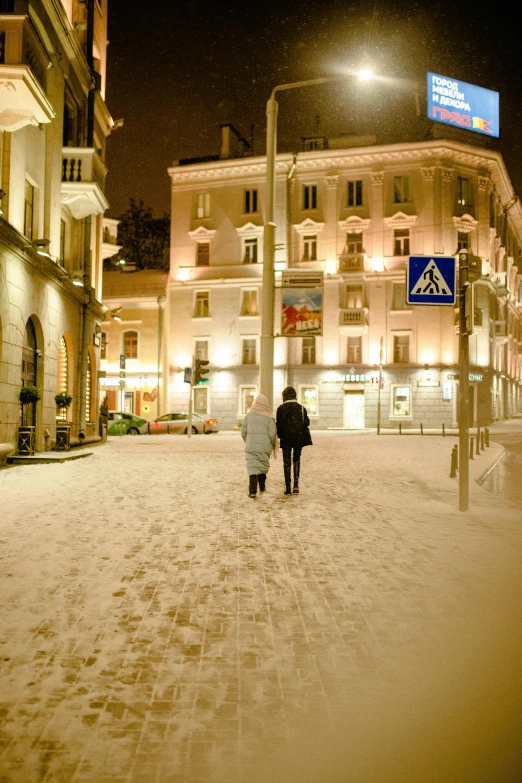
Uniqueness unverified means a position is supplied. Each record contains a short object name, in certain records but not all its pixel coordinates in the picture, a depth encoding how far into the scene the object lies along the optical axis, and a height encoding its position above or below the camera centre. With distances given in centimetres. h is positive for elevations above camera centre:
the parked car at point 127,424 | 3775 -41
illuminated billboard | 3872 +1746
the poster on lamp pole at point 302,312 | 1600 +237
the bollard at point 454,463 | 1437 -87
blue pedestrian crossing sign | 1005 +196
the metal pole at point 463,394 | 980 +35
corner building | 4434 +962
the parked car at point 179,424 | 3844 -40
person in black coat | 1173 -18
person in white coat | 1127 -32
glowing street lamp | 1503 +342
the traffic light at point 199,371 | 2969 +189
